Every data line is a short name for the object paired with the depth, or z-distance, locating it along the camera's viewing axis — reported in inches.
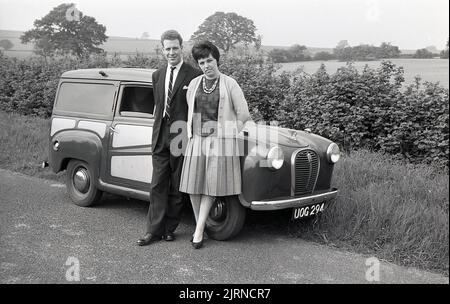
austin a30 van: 167.3
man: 171.5
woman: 164.4
